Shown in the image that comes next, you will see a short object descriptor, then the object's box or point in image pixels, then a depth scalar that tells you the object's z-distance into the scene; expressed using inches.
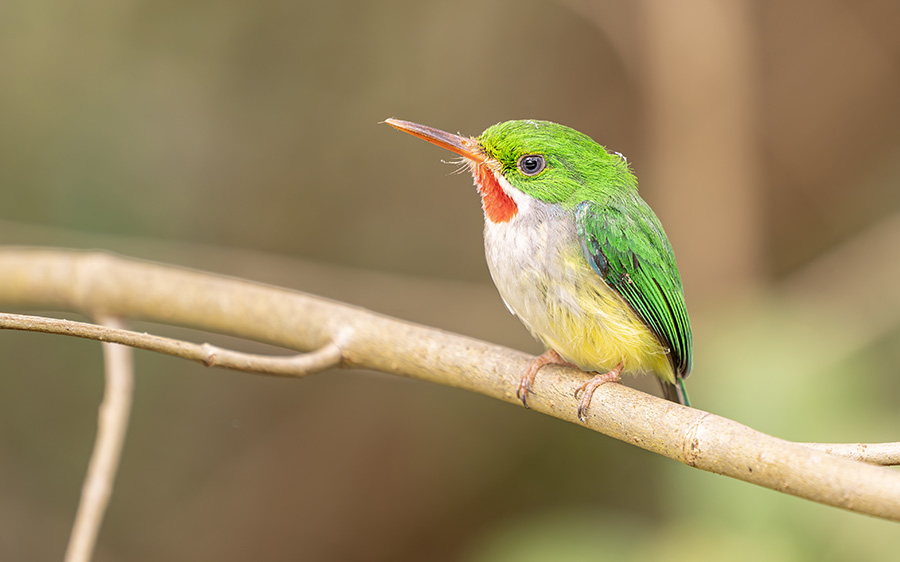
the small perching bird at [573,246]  112.4
